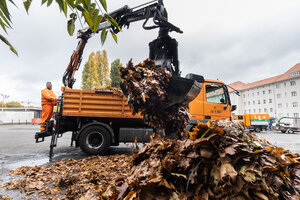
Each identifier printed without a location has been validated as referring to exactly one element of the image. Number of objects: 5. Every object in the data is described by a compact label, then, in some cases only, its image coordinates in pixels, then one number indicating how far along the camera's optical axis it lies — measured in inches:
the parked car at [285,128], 865.3
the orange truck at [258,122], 873.7
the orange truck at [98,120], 212.1
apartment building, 1723.7
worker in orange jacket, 233.3
